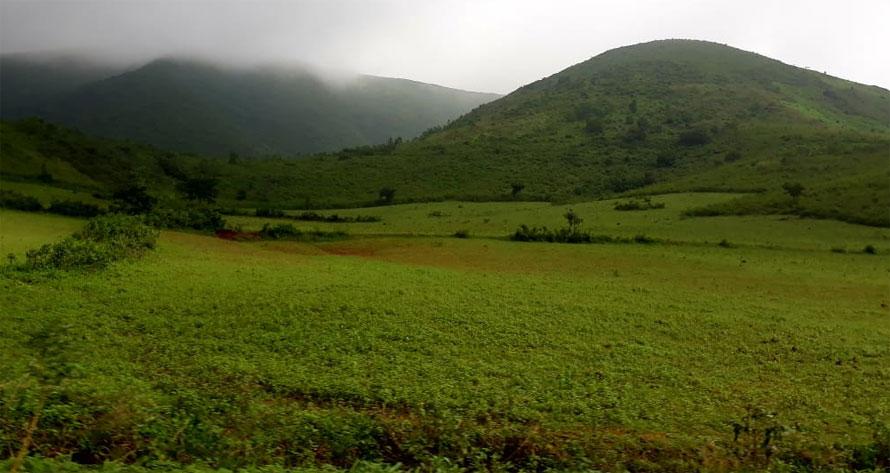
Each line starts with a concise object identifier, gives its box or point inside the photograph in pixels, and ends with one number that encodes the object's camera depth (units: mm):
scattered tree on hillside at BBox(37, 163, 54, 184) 50803
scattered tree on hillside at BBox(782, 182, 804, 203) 41125
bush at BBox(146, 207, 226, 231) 30172
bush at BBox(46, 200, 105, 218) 33094
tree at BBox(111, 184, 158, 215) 35716
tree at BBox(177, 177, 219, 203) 53969
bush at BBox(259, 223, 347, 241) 31406
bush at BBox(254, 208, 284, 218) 46531
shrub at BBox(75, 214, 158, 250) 21116
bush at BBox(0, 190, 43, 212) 32744
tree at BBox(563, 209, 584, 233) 33356
